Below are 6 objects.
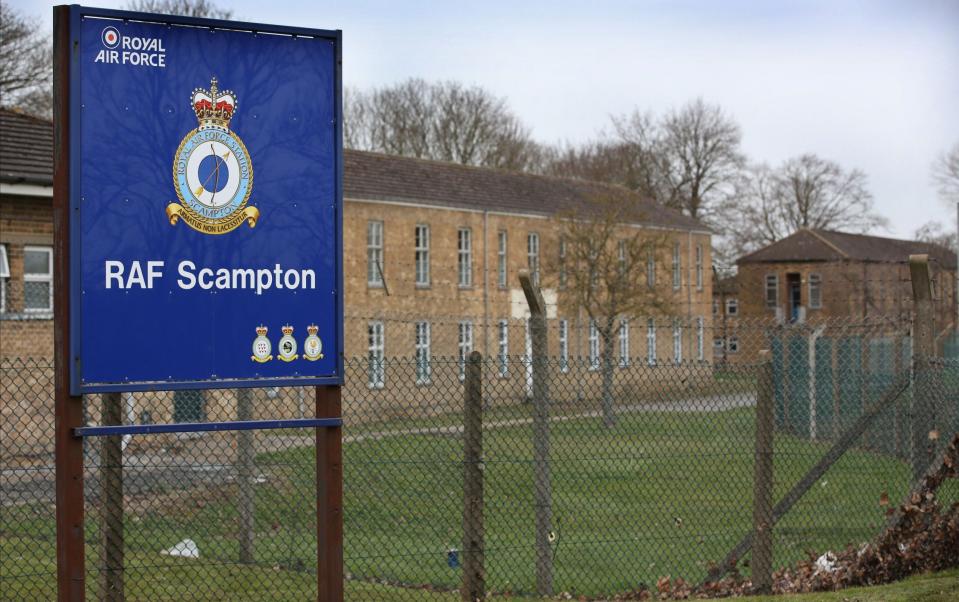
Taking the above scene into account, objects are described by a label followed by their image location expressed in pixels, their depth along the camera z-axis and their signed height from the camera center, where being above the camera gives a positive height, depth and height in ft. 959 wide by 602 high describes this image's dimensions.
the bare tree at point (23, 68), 151.64 +35.93
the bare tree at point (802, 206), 261.03 +30.06
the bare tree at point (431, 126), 215.10 +39.44
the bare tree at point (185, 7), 161.99 +46.37
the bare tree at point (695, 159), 242.99 +37.41
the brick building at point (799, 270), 188.34 +12.02
